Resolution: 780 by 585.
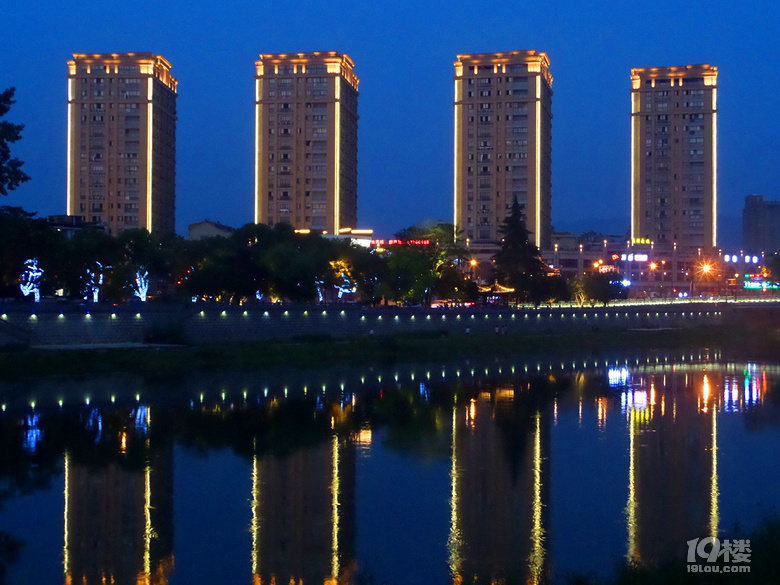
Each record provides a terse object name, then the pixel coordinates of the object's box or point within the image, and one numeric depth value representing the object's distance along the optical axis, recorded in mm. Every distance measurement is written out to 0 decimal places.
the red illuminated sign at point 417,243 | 91725
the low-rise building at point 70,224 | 98400
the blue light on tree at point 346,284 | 80938
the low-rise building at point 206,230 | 128625
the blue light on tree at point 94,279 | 70938
